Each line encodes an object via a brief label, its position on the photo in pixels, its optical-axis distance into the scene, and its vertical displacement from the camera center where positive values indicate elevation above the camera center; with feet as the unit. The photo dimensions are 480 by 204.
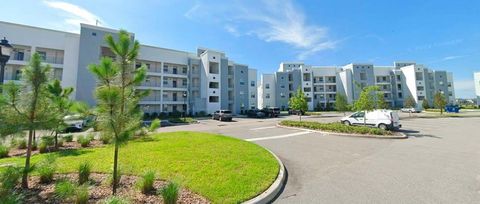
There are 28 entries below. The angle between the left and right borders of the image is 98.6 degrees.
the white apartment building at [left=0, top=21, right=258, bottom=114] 101.65 +27.24
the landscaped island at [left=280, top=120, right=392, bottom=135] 46.62 -3.99
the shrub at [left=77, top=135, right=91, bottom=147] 35.50 -4.98
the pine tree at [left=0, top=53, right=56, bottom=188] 14.69 +0.55
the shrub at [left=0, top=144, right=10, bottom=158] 28.34 -5.58
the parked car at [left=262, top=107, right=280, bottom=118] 134.39 +0.08
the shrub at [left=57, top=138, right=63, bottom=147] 36.45 -5.36
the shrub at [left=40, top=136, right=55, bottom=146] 20.18 -2.67
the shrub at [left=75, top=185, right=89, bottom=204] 13.07 -5.36
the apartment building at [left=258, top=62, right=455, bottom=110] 208.95 +31.02
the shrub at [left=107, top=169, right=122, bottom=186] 16.89 -5.57
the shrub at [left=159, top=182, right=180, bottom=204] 13.58 -5.41
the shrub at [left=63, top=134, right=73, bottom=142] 40.67 -5.14
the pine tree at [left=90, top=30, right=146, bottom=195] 14.30 +1.51
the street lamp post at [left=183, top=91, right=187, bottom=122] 141.71 +6.92
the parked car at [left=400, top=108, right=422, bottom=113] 166.71 +1.77
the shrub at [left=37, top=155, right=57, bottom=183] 17.28 -4.87
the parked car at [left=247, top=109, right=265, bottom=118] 132.05 -1.20
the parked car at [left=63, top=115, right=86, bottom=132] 67.95 -5.34
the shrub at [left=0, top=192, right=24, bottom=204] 11.53 -5.02
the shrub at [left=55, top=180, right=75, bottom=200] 13.94 -5.31
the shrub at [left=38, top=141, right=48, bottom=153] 32.12 -5.52
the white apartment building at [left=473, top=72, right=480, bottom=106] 231.50 +31.71
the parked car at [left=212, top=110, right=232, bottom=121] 106.73 -1.53
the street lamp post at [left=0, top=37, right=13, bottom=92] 20.26 +6.01
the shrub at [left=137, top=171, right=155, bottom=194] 15.84 -5.46
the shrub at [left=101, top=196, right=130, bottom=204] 11.61 -5.04
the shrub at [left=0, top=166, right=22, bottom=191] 13.88 -4.73
